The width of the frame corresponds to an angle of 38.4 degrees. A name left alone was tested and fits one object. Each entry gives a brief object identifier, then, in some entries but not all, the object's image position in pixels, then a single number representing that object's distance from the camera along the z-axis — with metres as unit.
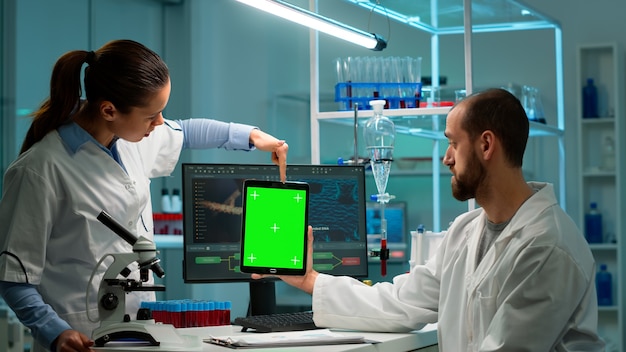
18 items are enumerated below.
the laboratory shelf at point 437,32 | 3.42
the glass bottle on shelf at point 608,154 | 6.34
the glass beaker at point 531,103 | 4.48
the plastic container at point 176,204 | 5.80
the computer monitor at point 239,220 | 2.74
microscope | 2.12
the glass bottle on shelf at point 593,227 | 6.29
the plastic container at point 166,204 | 5.79
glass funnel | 3.25
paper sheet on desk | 2.26
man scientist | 2.11
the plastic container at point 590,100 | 6.38
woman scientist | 2.09
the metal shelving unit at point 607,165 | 6.20
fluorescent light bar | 2.64
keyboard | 2.54
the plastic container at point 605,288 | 6.19
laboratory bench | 2.23
